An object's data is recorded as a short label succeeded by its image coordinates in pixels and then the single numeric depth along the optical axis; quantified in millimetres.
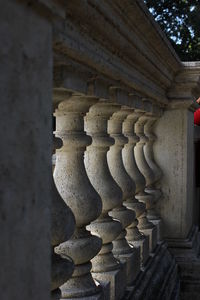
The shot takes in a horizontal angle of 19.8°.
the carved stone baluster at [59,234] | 1742
